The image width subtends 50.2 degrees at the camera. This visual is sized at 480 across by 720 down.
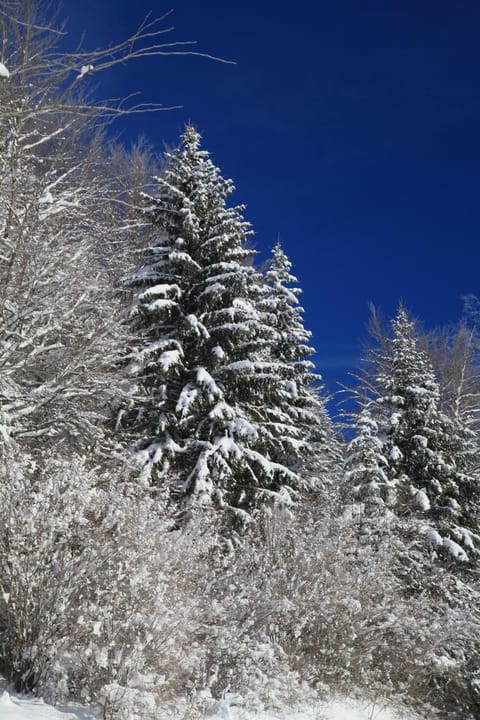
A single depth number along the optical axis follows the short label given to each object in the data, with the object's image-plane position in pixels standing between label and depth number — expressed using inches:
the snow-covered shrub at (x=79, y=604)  162.9
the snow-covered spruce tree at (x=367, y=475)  497.7
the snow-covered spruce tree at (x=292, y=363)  625.6
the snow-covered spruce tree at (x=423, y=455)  535.8
